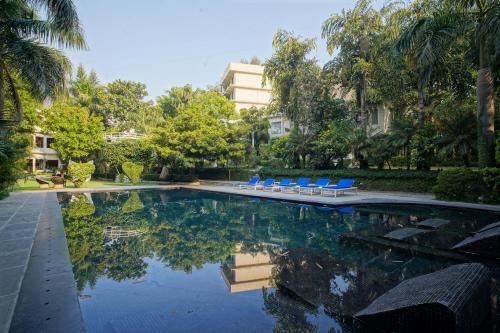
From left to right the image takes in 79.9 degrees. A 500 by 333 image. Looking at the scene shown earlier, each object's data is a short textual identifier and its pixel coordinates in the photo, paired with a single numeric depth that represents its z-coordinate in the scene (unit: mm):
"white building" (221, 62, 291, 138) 58938
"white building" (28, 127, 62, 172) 43781
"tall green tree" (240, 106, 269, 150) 37697
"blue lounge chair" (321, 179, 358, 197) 17172
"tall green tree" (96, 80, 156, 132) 42156
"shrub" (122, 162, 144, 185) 28906
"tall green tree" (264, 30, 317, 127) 25422
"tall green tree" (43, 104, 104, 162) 30312
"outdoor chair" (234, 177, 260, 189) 22953
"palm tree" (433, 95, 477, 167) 14477
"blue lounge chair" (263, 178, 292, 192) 20541
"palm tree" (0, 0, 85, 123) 11891
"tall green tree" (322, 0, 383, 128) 21234
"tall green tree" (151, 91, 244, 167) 26953
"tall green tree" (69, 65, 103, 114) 40738
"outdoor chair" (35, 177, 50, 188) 23811
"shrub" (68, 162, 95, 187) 23891
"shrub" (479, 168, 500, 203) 12328
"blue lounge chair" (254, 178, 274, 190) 21891
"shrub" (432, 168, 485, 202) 13180
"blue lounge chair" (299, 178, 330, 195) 18142
